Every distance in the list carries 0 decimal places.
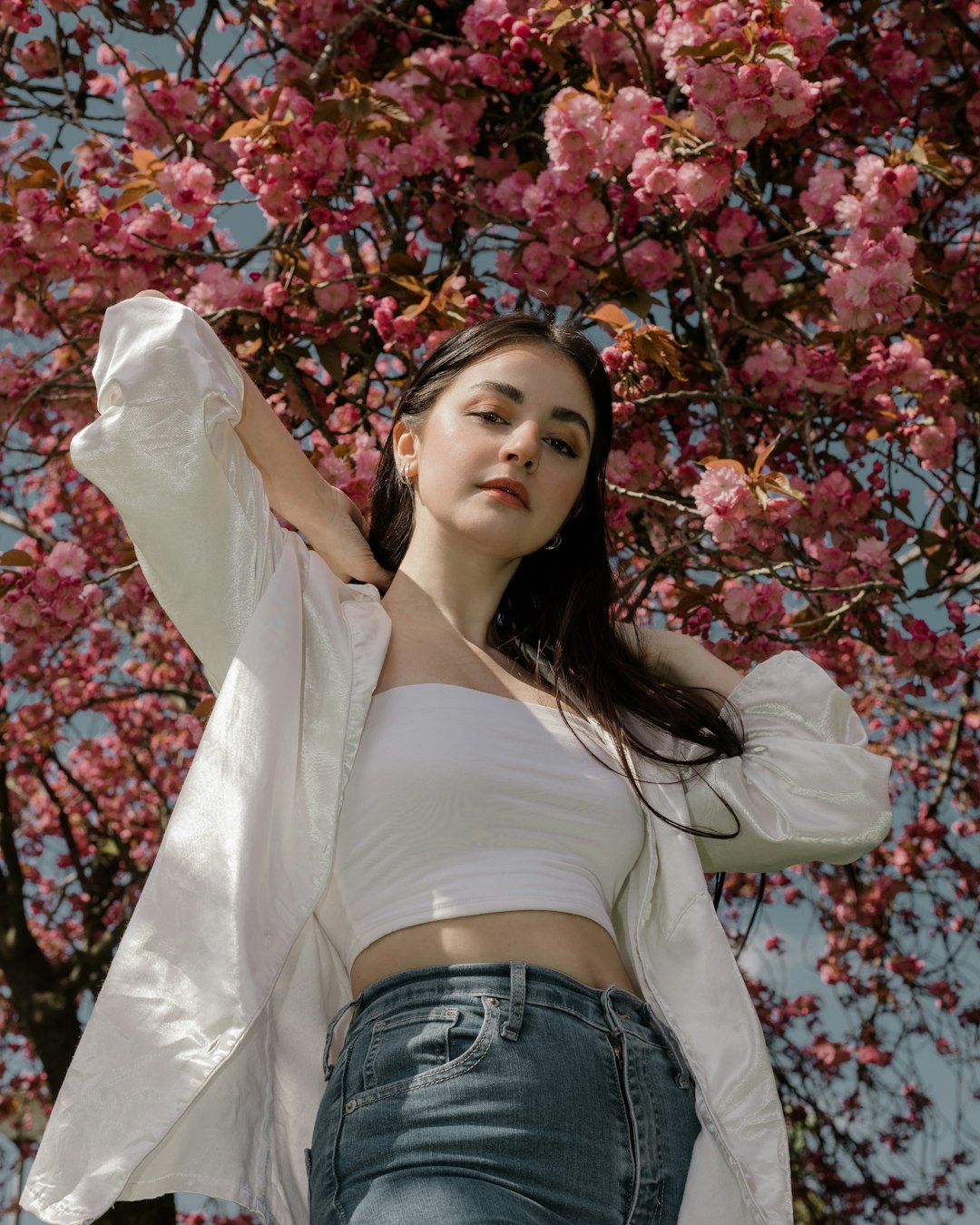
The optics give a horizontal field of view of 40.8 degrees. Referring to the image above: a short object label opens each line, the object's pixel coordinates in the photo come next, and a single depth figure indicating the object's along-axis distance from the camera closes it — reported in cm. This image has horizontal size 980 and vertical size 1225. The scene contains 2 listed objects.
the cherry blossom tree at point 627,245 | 264
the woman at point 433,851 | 137
